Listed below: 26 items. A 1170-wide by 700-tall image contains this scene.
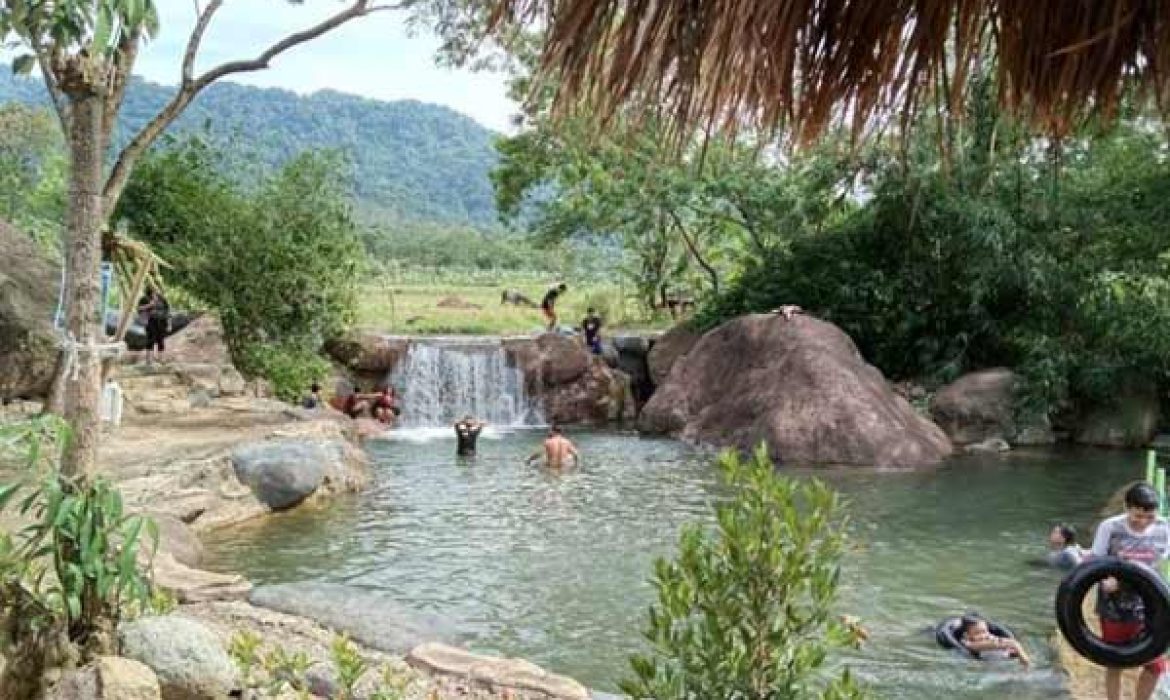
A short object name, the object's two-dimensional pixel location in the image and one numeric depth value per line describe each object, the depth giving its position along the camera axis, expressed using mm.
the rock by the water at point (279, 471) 11492
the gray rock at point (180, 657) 4438
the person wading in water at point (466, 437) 15805
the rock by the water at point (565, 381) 20594
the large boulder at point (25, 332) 11484
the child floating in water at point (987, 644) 7238
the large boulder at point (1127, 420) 18062
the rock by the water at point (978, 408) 17969
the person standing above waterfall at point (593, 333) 21844
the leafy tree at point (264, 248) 17391
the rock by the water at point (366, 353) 20609
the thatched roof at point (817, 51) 2070
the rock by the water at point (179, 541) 8844
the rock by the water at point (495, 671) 5664
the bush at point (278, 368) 17625
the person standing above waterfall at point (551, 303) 24605
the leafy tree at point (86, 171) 3783
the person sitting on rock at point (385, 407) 18969
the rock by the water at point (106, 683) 3928
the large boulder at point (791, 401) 15891
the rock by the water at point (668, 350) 21766
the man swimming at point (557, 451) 14859
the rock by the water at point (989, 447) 17203
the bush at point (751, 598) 3090
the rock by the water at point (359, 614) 6676
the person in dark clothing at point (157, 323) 17219
